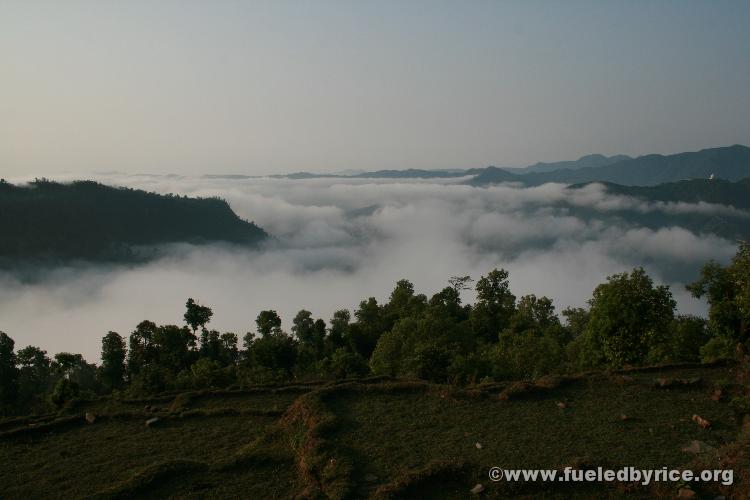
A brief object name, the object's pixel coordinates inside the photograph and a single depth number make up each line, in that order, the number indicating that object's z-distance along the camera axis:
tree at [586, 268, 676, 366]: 30.09
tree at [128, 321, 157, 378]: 56.06
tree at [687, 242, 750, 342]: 29.48
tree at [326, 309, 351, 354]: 62.81
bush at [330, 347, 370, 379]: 43.16
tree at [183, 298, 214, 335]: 61.22
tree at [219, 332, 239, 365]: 65.69
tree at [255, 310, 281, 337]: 60.19
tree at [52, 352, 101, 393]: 50.03
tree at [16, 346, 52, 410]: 58.66
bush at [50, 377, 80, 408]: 33.34
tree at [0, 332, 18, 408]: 50.03
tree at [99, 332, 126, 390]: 55.03
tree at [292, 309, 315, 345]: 69.12
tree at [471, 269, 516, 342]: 64.00
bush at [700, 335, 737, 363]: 30.85
